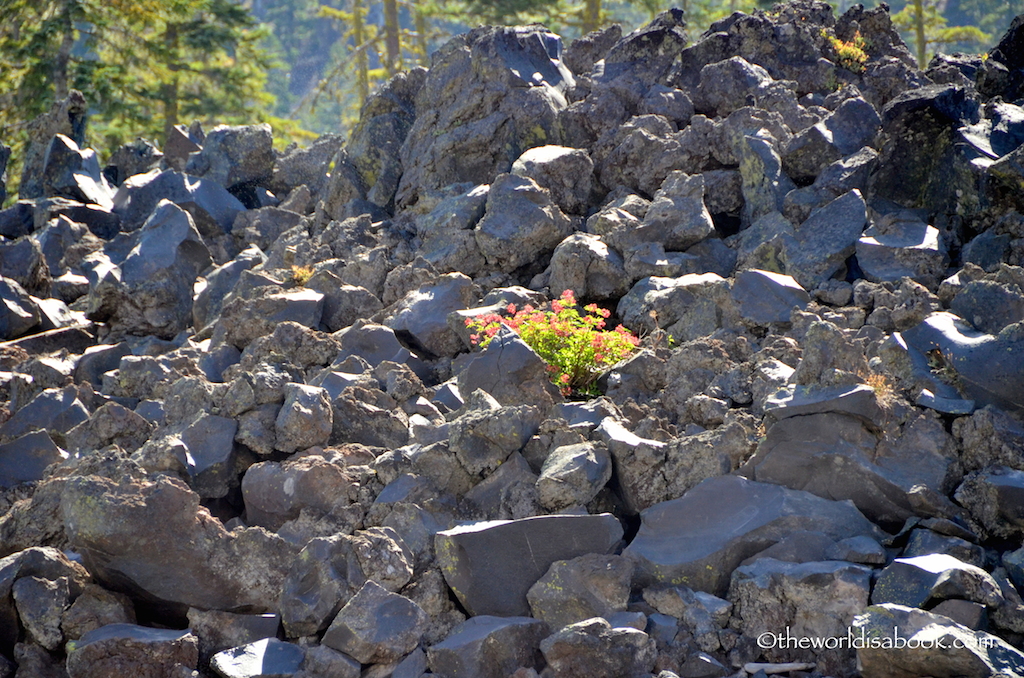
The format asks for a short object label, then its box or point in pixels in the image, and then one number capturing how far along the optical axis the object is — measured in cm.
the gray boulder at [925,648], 457
